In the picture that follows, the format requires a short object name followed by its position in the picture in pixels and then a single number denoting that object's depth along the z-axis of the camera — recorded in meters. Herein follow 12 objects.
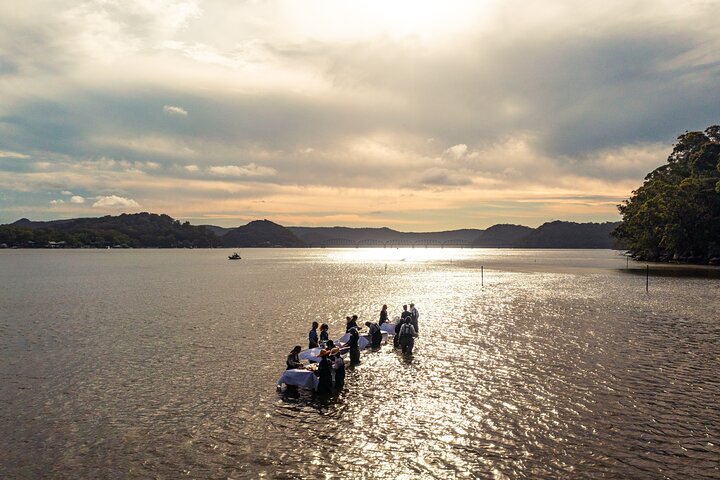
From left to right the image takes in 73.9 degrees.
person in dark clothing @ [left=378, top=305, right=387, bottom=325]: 37.25
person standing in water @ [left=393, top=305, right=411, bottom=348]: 33.16
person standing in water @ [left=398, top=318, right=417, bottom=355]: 30.80
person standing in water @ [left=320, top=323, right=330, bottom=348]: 29.40
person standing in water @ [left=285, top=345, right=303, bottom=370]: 23.45
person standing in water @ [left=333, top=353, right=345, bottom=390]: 22.94
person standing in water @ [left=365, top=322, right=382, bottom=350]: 33.22
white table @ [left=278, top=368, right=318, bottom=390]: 22.56
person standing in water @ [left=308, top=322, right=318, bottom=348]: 28.66
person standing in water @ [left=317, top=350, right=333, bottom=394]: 22.34
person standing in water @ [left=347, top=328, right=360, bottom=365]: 28.34
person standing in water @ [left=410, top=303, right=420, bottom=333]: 36.24
